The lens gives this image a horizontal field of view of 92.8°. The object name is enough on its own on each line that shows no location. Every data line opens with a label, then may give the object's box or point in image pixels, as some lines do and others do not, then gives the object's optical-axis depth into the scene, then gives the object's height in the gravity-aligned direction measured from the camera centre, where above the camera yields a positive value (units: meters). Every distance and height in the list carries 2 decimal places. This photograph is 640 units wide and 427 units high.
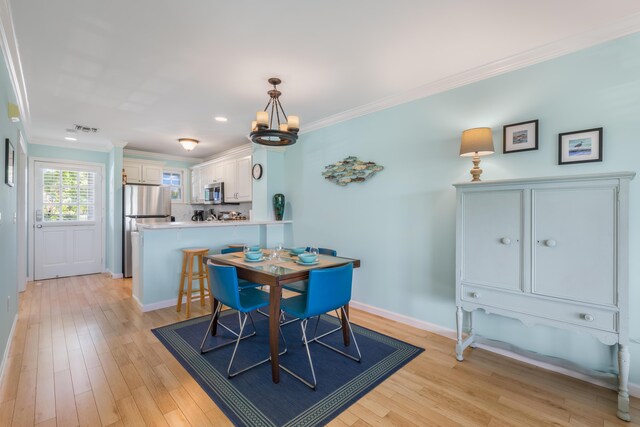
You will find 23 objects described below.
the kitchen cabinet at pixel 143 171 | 5.82 +0.79
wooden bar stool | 3.54 -0.74
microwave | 5.81 +0.36
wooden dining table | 2.16 -0.46
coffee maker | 6.59 -0.08
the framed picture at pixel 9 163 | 2.41 +0.41
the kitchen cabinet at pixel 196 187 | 6.54 +0.55
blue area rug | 1.86 -1.21
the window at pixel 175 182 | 6.54 +0.64
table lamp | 2.47 +0.55
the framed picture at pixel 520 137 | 2.40 +0.61
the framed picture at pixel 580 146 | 2.15 +0.48
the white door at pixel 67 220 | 5.07 -0.15
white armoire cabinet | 1.86 -0.29
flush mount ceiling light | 4.91 +1.12
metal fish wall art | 3.56 +0.51
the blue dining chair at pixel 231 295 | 2.25 -0.67
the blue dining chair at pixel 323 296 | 2.15 -0.63
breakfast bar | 3.64 -0.49
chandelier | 2.57 +0.68
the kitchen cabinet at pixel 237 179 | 5.29 +0.58
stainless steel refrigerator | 5.31 +0.06
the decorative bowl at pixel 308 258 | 2.49 -0.38
